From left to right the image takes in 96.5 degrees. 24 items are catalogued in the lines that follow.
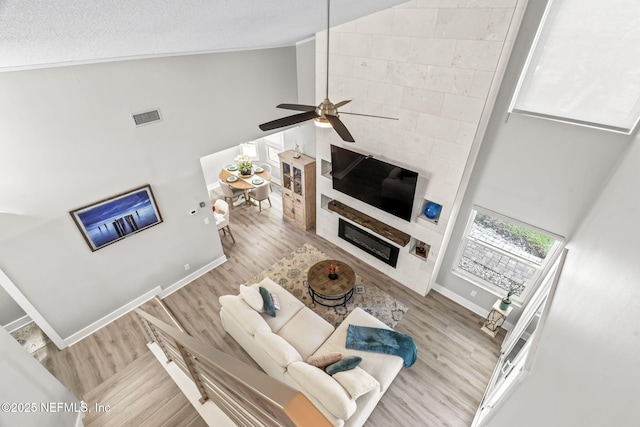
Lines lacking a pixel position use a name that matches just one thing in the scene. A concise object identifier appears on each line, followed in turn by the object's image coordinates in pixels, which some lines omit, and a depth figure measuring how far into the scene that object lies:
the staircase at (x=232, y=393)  0.74
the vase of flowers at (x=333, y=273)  4.93
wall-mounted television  4.48
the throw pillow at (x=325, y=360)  3.55
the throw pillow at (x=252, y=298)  4.16
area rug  4.97
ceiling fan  2.39
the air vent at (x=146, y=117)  3.85
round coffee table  4.72
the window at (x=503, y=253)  3.97
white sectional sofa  3.18
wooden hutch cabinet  6.23
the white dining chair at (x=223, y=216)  6.34
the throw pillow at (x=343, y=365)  3.44
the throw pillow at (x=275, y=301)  4.38
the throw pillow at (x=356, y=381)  3.20
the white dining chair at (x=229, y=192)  7.51
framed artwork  3.84
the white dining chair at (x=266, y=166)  8.83
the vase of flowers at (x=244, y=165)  7.77
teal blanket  3.87
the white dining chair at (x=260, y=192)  7.32
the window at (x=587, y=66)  2.72
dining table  7.39
